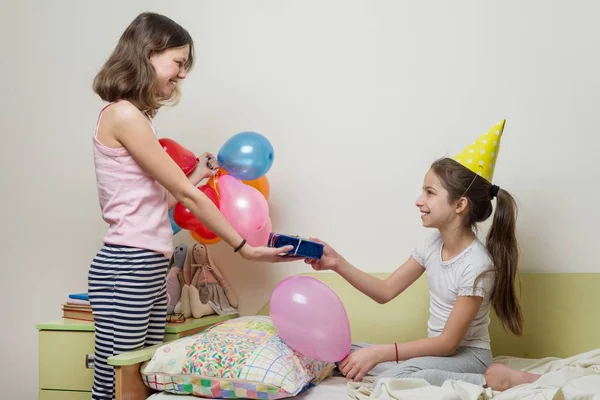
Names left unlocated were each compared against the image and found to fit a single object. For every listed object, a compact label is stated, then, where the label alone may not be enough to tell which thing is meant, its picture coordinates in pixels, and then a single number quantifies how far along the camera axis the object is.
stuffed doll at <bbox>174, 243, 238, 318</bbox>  2.30
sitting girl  1.73
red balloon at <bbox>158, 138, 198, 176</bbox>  1.91
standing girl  1.64
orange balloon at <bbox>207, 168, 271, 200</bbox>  1.98
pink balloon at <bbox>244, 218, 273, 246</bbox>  1.88
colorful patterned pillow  1.55
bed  1.62
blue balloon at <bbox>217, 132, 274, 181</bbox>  1.97
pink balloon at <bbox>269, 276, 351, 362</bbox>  1.64
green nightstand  1.96
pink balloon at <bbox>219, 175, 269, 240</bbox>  1.86
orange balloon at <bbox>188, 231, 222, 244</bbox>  2.09
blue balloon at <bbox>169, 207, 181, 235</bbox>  2.03
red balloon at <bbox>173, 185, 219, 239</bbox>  1.96
